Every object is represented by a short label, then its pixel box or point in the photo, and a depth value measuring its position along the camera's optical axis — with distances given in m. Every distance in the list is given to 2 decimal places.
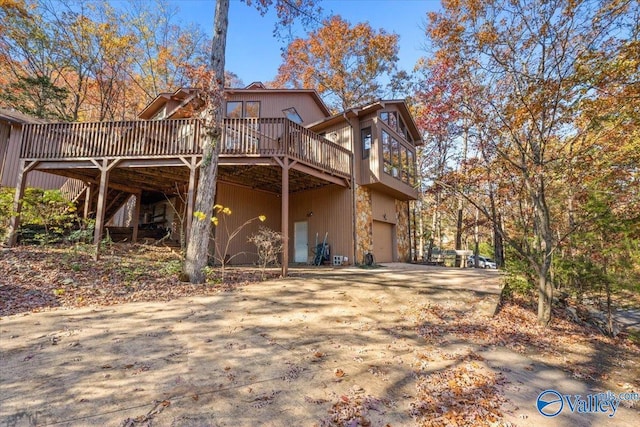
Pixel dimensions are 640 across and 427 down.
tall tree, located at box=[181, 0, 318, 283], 6.97
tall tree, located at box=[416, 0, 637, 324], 5.45
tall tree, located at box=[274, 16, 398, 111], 21.33
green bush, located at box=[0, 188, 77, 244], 8.80
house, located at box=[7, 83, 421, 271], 9.08
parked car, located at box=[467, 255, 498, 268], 22.19
